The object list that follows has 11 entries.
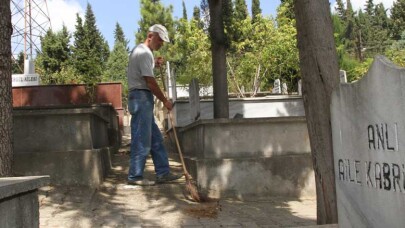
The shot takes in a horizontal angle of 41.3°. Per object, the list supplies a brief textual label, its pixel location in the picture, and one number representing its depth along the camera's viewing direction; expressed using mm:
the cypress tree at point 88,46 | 17566
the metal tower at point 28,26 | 24312
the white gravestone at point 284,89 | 21644
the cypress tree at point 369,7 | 89138
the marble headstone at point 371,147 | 2830
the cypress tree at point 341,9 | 68494
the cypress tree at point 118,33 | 78125
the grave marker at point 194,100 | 9752
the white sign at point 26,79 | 16281
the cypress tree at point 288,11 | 27000
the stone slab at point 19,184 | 3138
